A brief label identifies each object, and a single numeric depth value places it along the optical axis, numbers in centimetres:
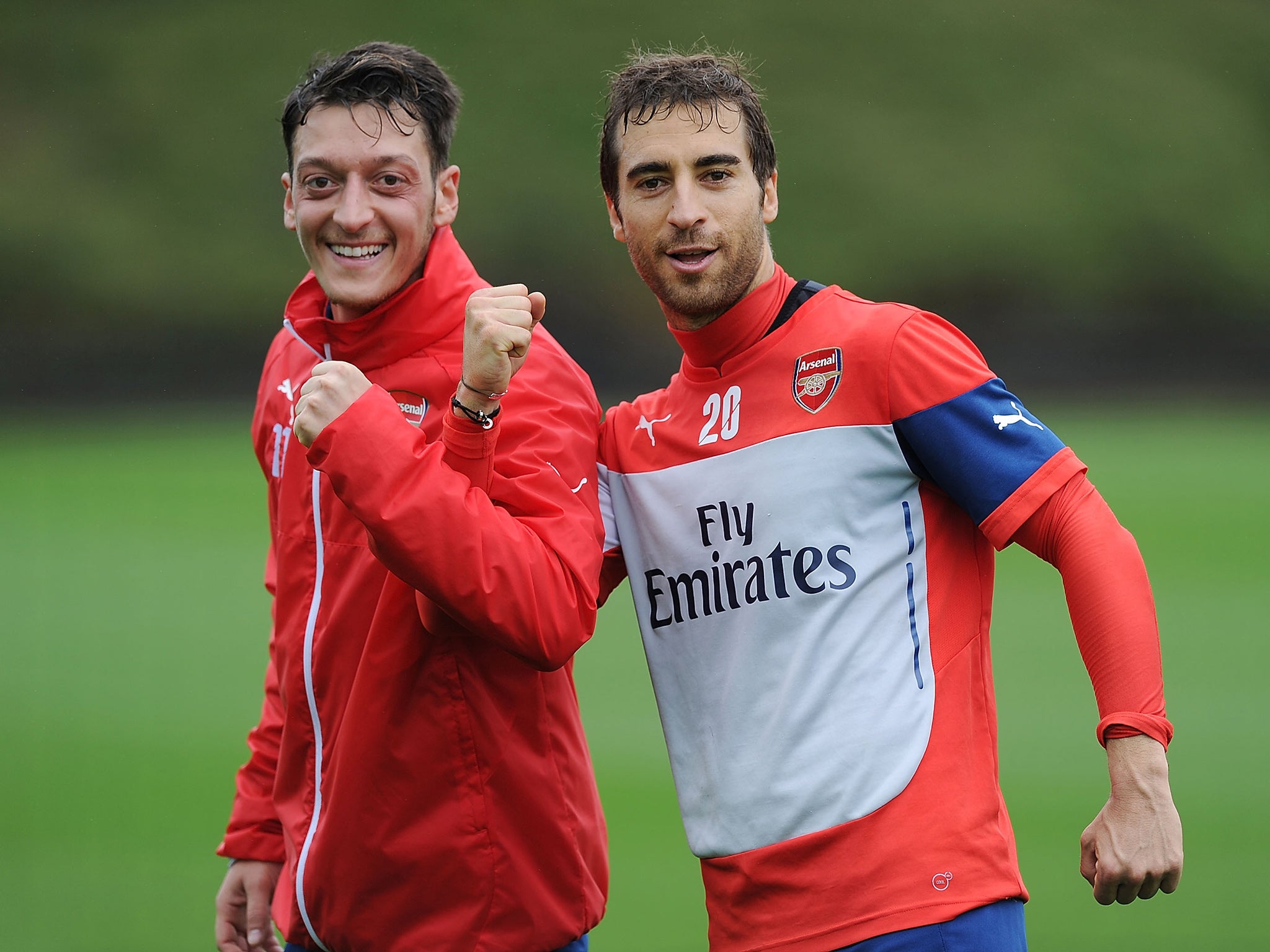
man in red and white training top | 1472
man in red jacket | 1471
